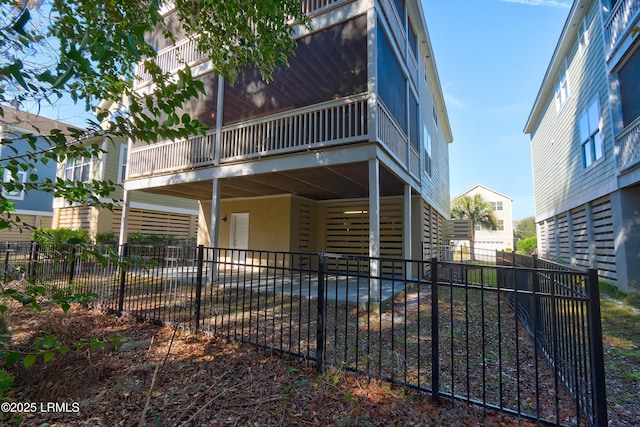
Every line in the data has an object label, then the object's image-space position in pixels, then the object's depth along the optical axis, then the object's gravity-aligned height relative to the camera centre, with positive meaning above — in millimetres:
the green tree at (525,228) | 52022 +2713
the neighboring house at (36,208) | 17875 +1699
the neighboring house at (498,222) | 33375 +2316
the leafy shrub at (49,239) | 1856 -37
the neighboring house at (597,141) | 7230 +3346
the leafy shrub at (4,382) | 2810 -1497
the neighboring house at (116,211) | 14086 +1309
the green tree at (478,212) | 31844 +3339
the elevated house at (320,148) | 6438 +2435
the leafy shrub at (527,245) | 26369 -254
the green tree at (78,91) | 1378 +874
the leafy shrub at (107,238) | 13052 -147
